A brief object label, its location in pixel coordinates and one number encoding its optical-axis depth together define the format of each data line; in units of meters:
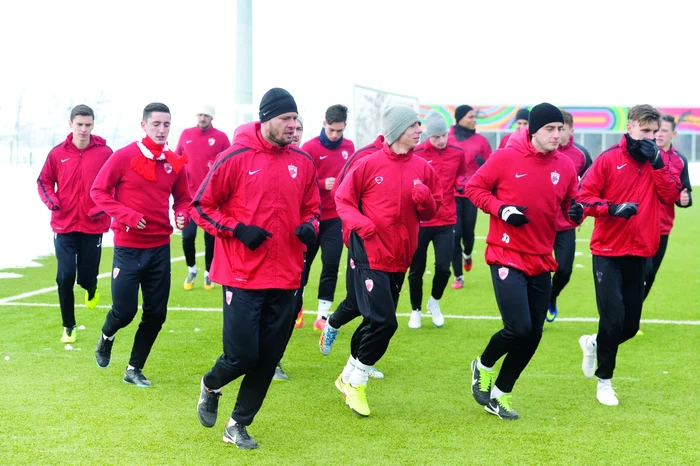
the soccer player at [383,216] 6.62
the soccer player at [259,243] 5.63
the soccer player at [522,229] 6.37
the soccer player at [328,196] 9.72
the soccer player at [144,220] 7.24
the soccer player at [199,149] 12.73
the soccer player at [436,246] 10.19
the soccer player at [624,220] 6.89
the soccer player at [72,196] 8.85
